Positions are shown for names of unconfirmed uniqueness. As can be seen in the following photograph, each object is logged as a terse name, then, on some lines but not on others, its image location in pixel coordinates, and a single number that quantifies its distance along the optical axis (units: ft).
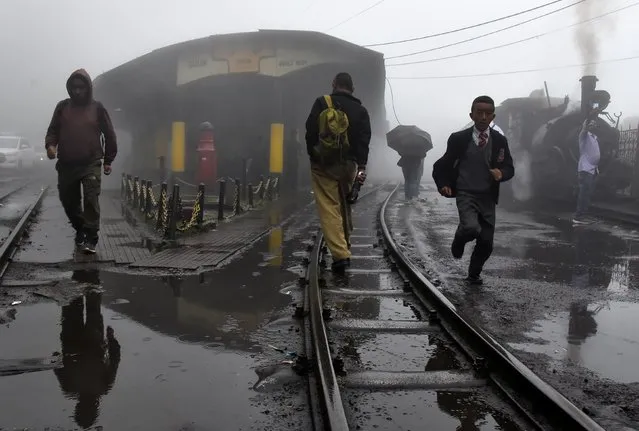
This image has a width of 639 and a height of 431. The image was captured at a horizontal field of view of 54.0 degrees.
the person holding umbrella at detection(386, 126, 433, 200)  56.75
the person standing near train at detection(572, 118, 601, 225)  39.50
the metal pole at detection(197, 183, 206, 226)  31.24
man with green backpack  20.57
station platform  22.72
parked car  96.32
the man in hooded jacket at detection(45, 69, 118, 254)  24.21
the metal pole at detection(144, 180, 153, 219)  37.70
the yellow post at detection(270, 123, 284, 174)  65.51
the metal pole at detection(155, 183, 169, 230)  31.46
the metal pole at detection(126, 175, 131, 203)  49.52
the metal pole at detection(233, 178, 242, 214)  41.55
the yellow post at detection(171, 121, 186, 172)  70.54
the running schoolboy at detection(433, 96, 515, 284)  20.07
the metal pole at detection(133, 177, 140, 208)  44.10
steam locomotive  48.93
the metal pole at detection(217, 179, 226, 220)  37.24
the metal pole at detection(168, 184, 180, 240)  27.42
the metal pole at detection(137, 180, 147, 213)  40.42
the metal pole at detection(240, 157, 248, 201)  59.31
